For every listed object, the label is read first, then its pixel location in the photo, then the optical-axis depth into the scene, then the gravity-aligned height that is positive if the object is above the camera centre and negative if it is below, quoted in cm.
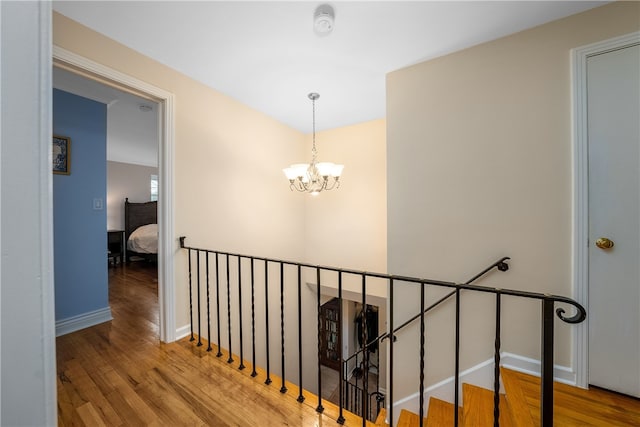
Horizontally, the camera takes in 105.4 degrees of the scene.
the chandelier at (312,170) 238 +43
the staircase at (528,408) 133 -115
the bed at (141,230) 508 -36
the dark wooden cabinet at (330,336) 570 -296
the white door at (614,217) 147 -4
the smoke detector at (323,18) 156 +127
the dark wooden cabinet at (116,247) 527 -72
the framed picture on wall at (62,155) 240 +60
